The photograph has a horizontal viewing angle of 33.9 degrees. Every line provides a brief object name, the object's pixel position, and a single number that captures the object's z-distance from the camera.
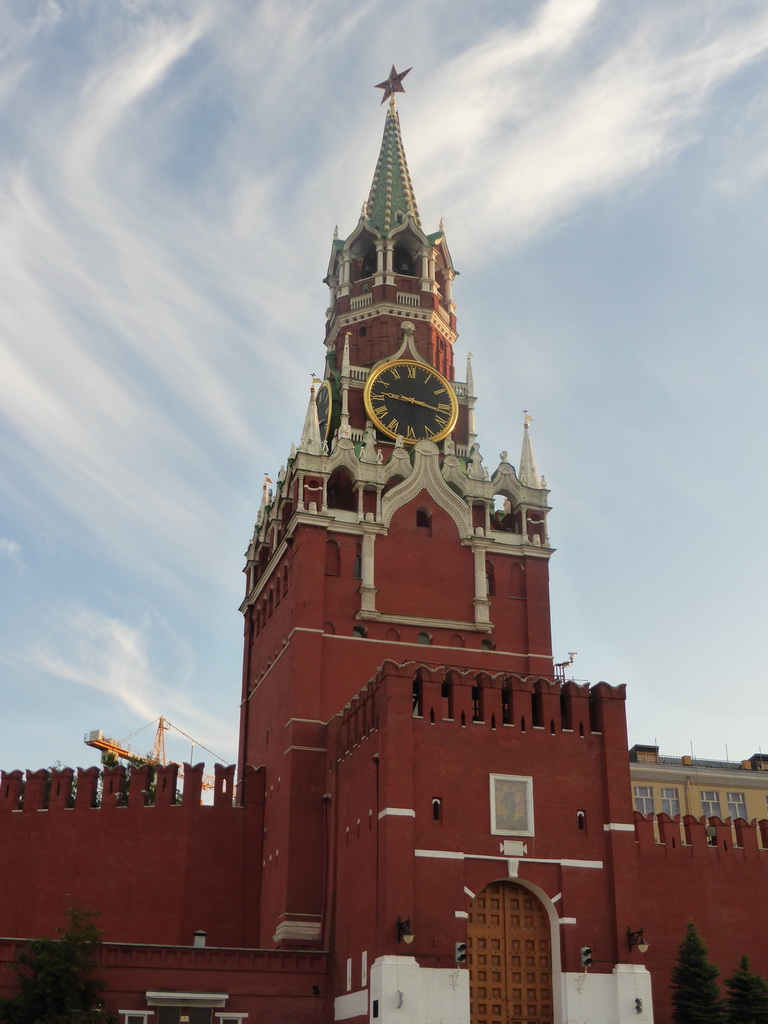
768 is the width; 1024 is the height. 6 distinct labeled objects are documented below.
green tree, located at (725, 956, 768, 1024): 42.66
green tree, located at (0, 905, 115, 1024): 41.47
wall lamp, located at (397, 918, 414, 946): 40.25
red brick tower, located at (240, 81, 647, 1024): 42.69
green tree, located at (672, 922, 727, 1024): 43.22
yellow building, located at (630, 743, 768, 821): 69.38
